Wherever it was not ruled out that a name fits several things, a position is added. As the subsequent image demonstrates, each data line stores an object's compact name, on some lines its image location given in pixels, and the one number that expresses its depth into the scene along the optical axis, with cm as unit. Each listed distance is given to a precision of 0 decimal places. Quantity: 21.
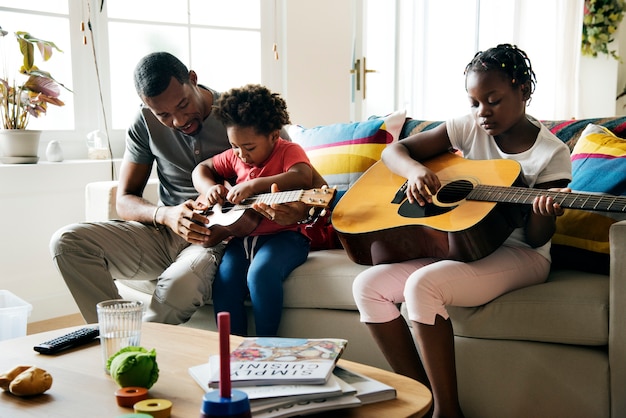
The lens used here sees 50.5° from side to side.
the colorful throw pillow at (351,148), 221
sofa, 149
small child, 183
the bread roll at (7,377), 108
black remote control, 127
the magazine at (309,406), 94
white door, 411
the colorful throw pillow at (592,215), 171
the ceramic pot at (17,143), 273
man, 189
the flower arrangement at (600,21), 514
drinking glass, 118
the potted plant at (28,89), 270
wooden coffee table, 100
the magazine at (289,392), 95
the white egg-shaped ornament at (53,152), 289
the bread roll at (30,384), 105
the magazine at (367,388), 100
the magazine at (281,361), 99
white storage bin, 216
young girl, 152
